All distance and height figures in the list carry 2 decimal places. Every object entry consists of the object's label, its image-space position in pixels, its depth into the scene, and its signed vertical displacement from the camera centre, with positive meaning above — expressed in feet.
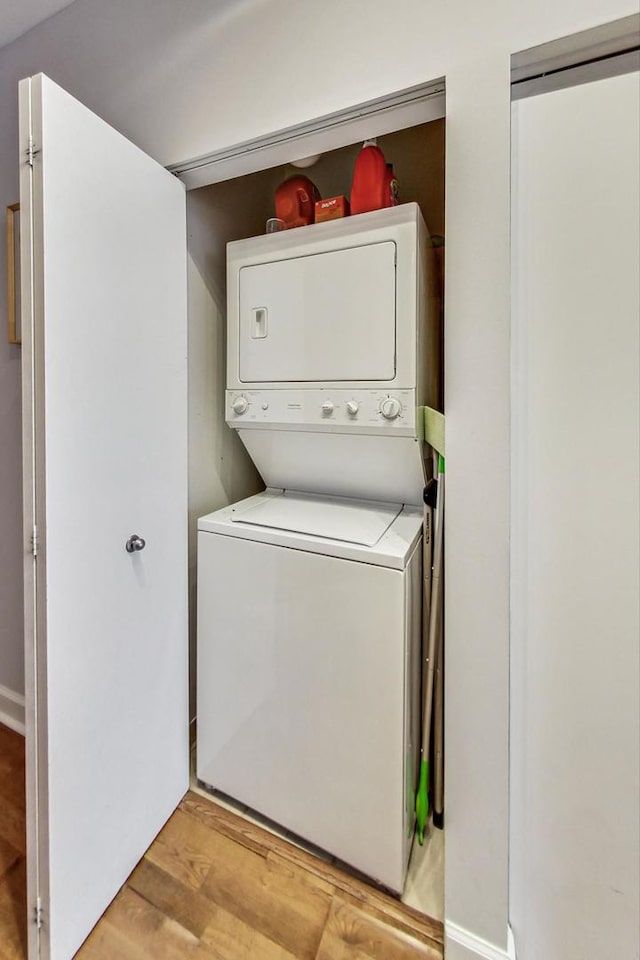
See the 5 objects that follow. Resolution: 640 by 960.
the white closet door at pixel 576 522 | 3.09 -0.40
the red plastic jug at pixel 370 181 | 4.43 +3.05
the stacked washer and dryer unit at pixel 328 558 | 4.08 -0.89
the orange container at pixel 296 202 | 4.97 +3.18
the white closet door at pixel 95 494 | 3.37 -0.21
